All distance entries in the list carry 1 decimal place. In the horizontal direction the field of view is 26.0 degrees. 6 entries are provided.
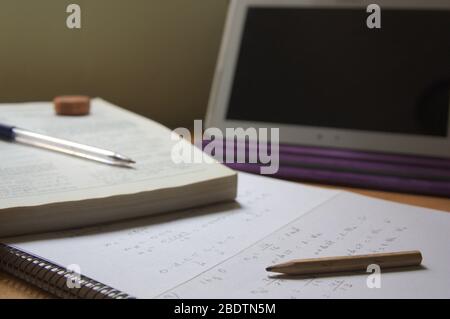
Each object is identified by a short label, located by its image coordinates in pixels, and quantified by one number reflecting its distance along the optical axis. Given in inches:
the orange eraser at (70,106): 33.7
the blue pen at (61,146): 29.2
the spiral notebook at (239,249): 24.0
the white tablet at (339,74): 32.5
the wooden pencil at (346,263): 24.6
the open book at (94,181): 26.1
